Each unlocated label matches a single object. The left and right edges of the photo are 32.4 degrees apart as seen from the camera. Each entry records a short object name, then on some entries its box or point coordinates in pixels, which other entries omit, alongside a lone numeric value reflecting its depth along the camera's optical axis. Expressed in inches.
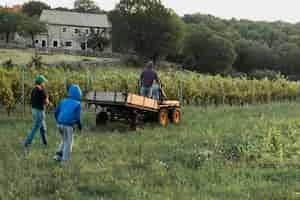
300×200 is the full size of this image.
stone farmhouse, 3469.5
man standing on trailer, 632.6
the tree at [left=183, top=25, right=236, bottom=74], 2977.4
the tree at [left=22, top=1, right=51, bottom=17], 3983.8
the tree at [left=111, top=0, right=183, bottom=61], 2667.3
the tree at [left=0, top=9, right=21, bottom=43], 3080.7
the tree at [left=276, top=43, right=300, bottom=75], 3266.7
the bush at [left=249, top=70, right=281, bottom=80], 2847.9
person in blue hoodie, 383.9
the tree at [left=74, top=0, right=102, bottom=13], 4478.3
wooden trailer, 573.9
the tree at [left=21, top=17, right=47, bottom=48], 3092.3
